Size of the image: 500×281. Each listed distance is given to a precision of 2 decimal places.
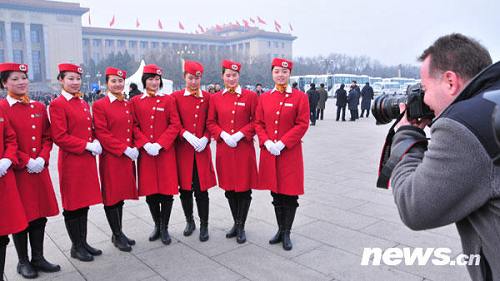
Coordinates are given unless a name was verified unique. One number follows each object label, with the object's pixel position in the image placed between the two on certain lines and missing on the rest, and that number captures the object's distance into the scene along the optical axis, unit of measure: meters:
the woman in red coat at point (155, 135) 3.71
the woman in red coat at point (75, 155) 3.26
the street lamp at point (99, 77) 51.19
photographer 1.05
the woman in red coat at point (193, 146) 3.81
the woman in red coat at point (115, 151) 3.51
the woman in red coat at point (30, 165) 3.04
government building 61.19
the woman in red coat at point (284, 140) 3.54
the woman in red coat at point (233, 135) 3.74
